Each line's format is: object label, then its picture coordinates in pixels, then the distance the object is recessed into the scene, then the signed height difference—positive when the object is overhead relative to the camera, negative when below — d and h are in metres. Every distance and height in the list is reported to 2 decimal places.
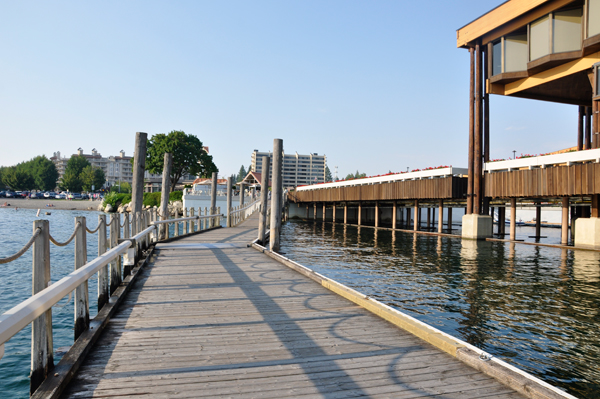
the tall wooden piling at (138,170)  11.92 +0.86
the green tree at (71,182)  120.21 +5.02
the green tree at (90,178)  121.65 +6.29
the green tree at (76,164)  126.76 +10.88
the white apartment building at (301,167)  173.39 +14.27
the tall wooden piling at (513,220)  23.83 -1.06
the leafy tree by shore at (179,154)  65.19 +7.41
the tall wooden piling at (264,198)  16.42 +0.10
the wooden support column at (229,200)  25.42 -0.02
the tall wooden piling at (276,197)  13.75 +0.12
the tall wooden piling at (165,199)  15.94 +0.03
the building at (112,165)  171.38 +14.37
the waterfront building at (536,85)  19.14 +6.45
